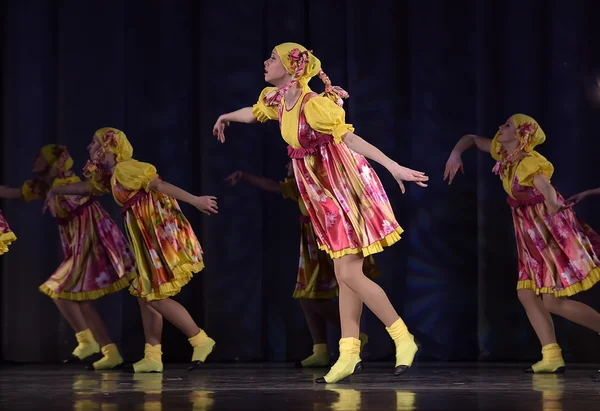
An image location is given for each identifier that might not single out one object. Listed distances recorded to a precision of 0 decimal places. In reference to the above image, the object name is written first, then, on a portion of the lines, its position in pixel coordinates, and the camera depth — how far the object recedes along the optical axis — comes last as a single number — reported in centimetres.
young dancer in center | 803
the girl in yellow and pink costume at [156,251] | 1003
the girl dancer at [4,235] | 991
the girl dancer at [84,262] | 1114
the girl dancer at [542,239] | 958
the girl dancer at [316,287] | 1073
